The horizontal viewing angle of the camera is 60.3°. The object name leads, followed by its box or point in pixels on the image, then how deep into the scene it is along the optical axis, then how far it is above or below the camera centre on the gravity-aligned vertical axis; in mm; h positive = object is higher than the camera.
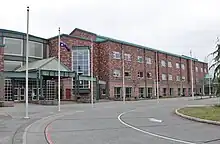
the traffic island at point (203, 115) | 10482 -2246
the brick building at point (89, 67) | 30545 +2883
